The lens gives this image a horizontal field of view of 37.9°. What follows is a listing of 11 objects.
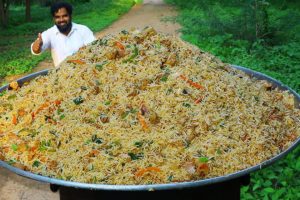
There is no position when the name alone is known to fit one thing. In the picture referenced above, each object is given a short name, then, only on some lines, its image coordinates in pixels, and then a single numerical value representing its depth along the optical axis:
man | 5.06
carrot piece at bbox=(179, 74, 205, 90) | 2.88
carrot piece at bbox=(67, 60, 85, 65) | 3.21
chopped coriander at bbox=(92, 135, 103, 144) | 2.54
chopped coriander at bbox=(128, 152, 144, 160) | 2.44
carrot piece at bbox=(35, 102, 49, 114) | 2.89
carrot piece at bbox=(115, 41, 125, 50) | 3.23
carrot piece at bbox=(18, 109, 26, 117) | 2.99
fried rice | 2.40
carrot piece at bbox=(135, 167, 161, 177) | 2.31
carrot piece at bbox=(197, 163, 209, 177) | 2.31
